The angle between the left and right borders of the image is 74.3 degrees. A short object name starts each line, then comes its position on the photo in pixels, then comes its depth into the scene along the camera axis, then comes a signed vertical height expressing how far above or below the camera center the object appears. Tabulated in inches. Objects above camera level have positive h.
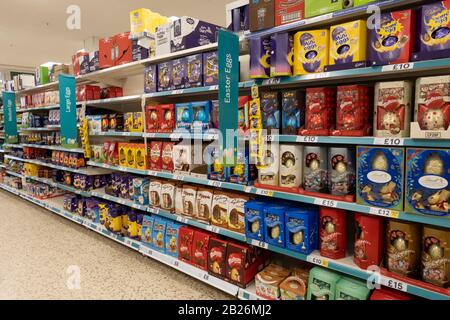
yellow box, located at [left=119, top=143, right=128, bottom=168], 131.0 -6.9
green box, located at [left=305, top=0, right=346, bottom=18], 67.5 +30.3
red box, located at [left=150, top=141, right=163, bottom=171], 116.6 -6.7
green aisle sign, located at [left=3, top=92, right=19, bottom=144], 218.1 +22.7
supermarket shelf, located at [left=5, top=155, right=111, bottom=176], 154.9 -17.0
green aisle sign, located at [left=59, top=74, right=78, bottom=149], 143.1 +16.7
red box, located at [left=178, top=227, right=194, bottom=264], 104.7 -37.6
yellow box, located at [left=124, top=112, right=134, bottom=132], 128.1 +7.2
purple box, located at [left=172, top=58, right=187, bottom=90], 103.8 +23.1
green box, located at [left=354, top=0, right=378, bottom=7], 63.6 +28.8
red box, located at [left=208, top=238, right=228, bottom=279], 93.7 -38.3
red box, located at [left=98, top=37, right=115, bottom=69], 135.0 +39.6
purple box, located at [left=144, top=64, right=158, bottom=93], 115.0 +23.4
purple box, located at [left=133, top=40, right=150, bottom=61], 120.5 +35.3
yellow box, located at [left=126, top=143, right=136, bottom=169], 126.4 -7.2
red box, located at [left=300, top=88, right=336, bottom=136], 73.0 +6.5
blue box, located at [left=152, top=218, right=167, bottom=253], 114.4 -37.6
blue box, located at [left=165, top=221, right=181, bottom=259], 110.2 -37.4
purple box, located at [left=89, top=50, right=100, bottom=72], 144.8 +38.1
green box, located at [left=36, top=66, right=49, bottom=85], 197.5 +43.6
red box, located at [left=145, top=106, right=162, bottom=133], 115.5 +7.8
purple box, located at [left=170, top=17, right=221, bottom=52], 102.7 +36.6
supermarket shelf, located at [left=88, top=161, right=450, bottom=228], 59.9 -16.1
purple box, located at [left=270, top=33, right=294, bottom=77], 74.5 +20.9
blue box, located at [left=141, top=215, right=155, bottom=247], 119.3 -37.2
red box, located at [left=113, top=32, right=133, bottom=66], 127.1 +38.9
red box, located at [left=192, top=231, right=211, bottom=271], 100.0 -38.1
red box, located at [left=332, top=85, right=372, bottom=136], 68.0 +6.2
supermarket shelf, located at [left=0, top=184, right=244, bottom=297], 93.3 -45.1
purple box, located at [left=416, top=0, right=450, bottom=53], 55.3 +20.6
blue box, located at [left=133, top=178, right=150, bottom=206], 124.2 -21.9
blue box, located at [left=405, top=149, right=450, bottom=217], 57.6 -9.3
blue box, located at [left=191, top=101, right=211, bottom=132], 98.7 +7.3
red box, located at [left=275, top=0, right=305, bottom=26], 73.7 +31.8
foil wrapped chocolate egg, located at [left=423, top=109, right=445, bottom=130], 57.0 +3.0
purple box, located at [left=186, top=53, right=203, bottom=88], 98.9 +22.7
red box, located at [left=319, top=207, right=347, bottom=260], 73.9 -24.4
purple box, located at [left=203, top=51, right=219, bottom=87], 95.1 +22.6
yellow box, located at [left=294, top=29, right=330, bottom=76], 70.7 +20.8
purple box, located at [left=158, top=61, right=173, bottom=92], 109.0 +23.1
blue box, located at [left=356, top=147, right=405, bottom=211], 63.2 -9.1
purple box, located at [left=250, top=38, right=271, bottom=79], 78.0 +21.1
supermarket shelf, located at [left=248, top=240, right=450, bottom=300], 60.0 -31.4
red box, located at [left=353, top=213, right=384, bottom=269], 67.6 -24.1
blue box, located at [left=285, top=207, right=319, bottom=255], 76.2 -24.3
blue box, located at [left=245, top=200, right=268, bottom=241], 84.4 -23.8
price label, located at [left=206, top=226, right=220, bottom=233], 97.2 -30.2
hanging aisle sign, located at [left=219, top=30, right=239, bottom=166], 76.9 +13.6
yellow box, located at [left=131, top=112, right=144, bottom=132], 122.8 +6.9
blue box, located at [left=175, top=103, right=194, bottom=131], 103.7 +7.9
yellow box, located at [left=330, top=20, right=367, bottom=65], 65.3 +21.1
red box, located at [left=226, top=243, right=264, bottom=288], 88.9 -38.7
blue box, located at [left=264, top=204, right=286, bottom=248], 80.6 -24.2
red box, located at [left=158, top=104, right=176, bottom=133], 110.8 +7.6
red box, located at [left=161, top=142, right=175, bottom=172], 112.7 -7.0
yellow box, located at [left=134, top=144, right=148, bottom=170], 121.4 -8.0
